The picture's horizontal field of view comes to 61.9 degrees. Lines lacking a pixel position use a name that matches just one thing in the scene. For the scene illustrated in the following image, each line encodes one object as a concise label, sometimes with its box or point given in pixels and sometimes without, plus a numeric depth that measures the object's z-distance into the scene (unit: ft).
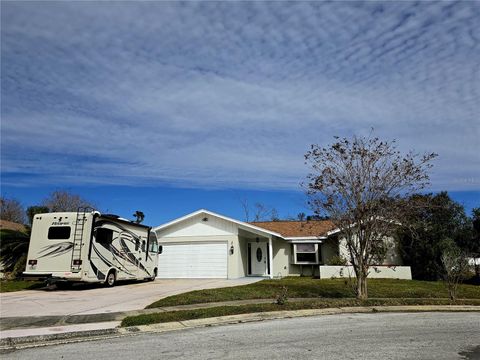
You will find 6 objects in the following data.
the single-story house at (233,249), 79.10
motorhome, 53.36
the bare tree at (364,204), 41.19
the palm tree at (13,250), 68.54
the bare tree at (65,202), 142.72
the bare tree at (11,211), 154.18
